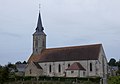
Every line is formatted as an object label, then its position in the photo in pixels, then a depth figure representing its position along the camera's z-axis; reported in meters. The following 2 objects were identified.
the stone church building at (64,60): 52.56
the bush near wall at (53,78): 40.71
